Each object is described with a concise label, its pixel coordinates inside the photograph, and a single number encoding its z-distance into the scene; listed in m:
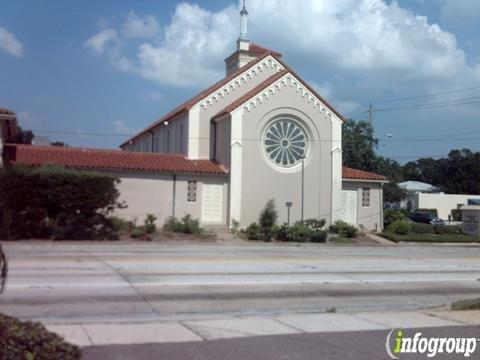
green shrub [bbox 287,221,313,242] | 34.06
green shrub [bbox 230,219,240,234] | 36.51
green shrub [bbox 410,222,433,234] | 42.66
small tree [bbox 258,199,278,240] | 34.16
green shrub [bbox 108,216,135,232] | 31.08
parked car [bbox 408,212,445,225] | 61.50
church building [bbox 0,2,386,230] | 35.81
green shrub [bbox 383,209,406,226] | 45.92
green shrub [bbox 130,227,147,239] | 31.56
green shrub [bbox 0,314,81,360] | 6.23
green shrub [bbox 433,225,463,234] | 43.22
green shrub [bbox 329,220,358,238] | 37.00
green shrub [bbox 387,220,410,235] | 40.27
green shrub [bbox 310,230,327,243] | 34.34
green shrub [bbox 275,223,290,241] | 34.09
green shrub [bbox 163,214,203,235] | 33.44
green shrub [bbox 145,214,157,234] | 32.56
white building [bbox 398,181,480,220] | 87.94
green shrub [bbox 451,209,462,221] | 77.69
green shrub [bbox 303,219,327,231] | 36.97
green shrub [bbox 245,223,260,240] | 34.21
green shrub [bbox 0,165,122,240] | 28.66
